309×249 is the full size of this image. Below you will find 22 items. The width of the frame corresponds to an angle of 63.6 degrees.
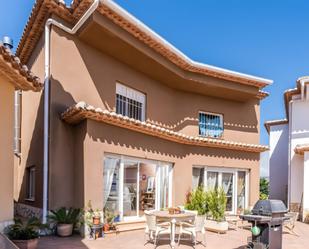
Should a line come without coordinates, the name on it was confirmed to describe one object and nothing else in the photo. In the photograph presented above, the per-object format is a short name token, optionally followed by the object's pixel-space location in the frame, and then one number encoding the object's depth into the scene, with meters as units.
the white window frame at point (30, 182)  11.92
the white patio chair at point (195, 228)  8.63
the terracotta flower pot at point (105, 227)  9.43
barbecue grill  6.90
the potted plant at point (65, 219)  9.06
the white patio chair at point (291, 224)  10.68
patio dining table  8.38
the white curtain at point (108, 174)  10.07
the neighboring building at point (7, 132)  6.67
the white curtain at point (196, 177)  14.04
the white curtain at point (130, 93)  12.05
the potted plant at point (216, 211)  10.78
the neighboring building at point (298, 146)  15.13
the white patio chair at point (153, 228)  8.37
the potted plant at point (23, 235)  6.67
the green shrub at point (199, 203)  11.53
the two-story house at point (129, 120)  9.74
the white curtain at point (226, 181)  14.69
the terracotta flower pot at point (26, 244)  6.63
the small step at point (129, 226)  10.13
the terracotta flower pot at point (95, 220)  9.06
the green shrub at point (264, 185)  24.63
